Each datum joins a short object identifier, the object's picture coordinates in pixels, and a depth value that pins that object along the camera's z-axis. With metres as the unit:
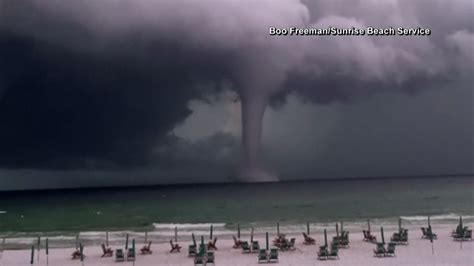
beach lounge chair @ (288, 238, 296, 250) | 26.24
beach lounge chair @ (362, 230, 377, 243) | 28.51
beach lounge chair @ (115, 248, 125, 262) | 24.67
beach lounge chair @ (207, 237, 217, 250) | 27.18
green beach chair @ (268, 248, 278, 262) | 22.83
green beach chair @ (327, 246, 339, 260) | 23.58
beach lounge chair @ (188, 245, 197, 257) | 24.98
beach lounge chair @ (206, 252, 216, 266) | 22.48
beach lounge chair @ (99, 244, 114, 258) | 26.18
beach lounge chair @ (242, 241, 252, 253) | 26.03
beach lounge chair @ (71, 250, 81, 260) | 26.03
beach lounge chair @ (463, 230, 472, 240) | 28.31
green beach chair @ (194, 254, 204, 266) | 22.47
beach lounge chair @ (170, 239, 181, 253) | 26.88
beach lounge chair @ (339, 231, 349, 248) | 26.94
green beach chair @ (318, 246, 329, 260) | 23.55
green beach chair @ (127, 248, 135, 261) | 24.69
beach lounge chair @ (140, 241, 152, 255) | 26.64
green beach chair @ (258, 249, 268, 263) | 22.70
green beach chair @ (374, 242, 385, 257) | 23.73
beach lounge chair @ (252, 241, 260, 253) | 25.91
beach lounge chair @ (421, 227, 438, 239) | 28.77
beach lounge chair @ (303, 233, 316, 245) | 28.09
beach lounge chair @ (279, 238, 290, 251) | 25.93
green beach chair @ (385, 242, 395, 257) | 23.70
